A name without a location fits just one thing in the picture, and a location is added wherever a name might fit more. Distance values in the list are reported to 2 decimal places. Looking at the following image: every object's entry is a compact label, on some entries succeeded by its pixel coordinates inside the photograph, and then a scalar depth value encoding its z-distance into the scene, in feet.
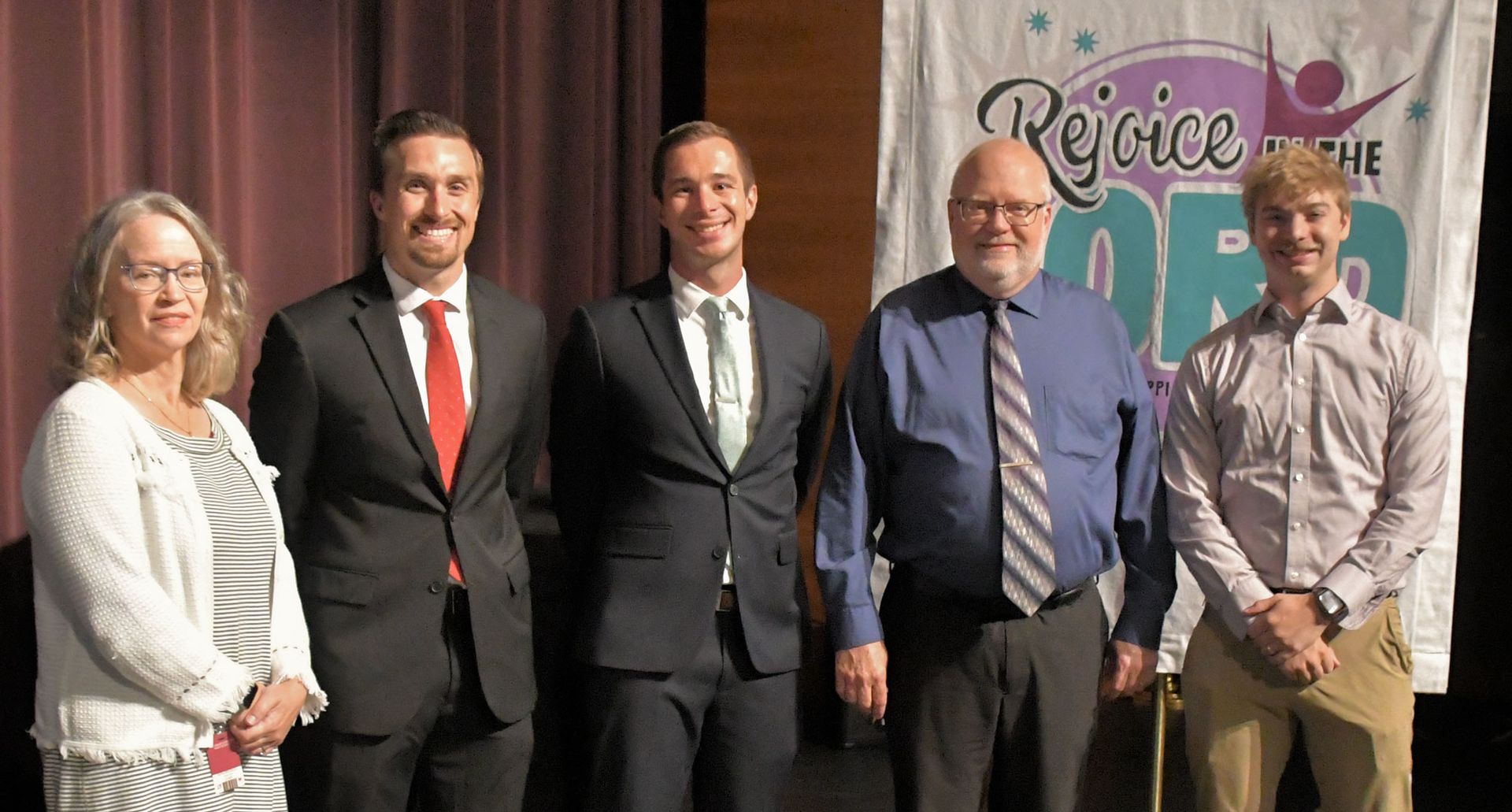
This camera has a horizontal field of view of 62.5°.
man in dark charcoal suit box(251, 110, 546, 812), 6.59
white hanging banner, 10.64
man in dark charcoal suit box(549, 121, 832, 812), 7.06
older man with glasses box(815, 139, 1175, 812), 7.06
